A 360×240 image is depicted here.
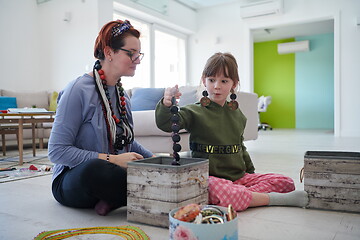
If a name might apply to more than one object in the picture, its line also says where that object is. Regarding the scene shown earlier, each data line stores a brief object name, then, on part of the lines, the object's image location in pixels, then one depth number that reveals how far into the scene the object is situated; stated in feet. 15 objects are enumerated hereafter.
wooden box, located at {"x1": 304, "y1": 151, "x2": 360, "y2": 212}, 4.44
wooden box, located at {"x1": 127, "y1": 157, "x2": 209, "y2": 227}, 3.74
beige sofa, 10.16
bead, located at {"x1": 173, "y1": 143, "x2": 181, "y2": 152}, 4.08
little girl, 4.83
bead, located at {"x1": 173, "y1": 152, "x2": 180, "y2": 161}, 4.13
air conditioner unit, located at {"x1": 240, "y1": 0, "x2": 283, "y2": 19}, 21.84
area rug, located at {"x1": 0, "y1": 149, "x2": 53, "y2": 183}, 7.94
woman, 4.31
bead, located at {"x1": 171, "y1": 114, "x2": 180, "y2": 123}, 4.15
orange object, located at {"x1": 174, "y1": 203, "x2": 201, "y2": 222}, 3.04
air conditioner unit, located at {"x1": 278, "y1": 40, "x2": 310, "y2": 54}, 30.81
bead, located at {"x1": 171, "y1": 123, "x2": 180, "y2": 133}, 4.10
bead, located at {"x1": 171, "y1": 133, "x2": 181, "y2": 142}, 4.08
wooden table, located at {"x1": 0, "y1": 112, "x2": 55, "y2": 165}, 10.30
